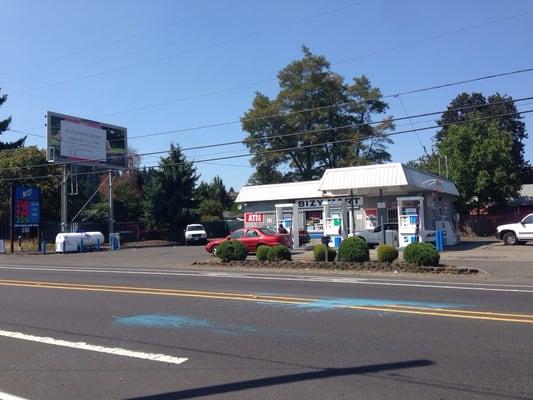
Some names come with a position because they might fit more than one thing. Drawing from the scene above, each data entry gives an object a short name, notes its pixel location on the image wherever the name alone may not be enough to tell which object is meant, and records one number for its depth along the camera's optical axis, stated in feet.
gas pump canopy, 97.35
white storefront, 97.14
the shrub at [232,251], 72.54
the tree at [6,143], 210.90
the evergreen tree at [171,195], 161.51
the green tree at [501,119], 229.86
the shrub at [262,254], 71.82
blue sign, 129.08
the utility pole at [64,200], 135.17
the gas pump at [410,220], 93.76
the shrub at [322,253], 68.80
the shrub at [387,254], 63.77
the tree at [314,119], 197.88
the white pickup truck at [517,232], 101.86
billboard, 138.10
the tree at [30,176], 151.02
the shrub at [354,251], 65.05
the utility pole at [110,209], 143.64
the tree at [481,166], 154.51
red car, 90.58
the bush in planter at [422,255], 59.62
